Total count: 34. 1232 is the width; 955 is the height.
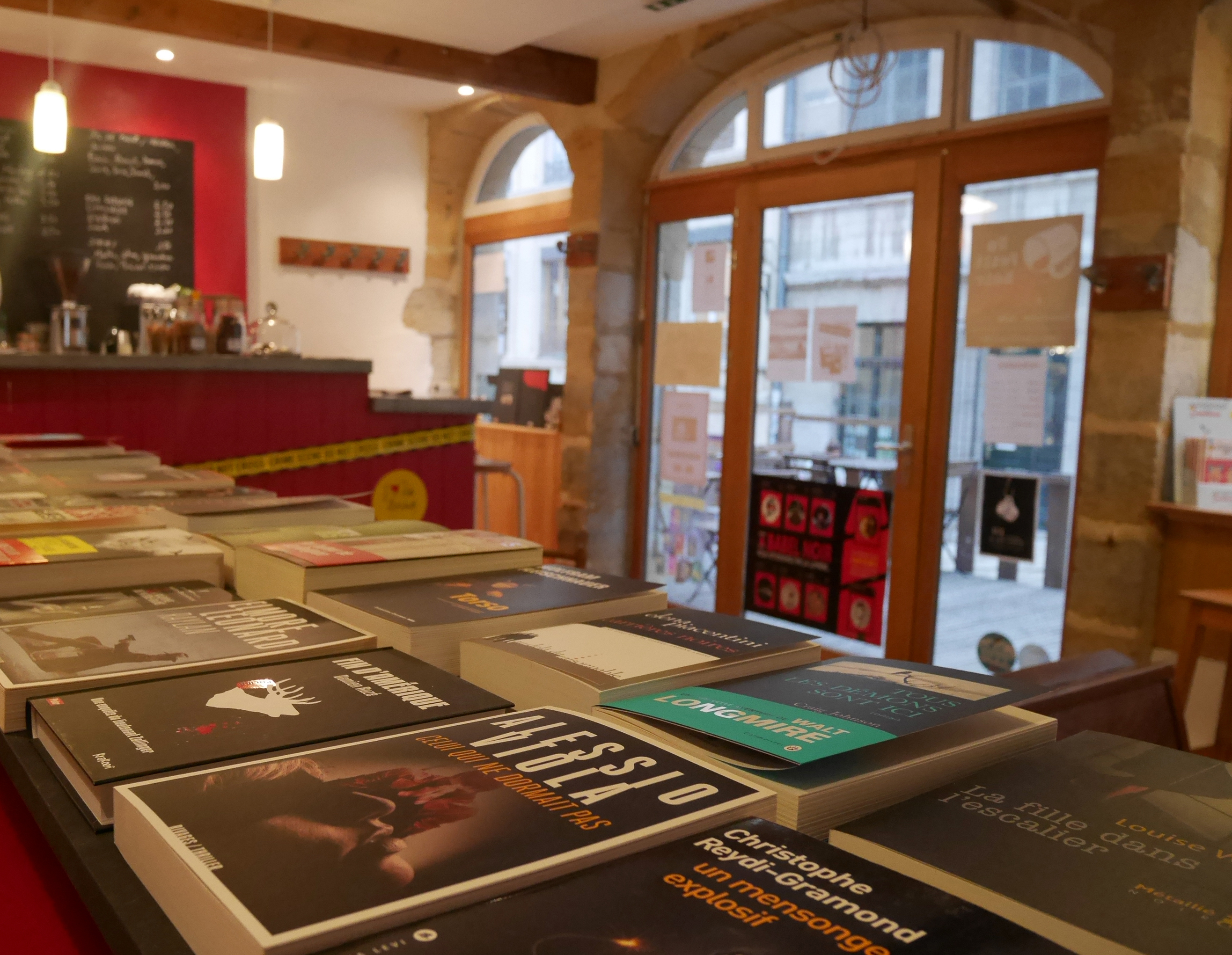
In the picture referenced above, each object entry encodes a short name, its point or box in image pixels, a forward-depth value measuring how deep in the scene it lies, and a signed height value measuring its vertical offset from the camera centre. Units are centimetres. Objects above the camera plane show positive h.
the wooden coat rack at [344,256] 582 +72
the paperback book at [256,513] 130 -20
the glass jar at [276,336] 413 +15
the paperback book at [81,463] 170 -18
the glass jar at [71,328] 386 +13
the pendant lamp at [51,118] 331 +81
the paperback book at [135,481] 153 -19
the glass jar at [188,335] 366 +12
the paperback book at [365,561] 100 -20
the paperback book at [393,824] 42 -22
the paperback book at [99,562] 100 -21
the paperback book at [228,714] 59 -23
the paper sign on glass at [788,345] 414 +20
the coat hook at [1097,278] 294 +38
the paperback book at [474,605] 85 -21
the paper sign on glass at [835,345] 394 +20
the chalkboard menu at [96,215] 504 +78
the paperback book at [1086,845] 43 -22
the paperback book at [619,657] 70 -21
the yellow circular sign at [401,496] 408 -50
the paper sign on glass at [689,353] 459 +17
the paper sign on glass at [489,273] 614 +67
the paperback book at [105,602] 91 -23
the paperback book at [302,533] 116 -20
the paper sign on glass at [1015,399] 334 +1
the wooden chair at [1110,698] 113 -37
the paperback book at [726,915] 40 -23
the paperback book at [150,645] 72 -23
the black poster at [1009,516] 338 -39
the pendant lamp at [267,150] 363 +81
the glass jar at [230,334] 373 +13
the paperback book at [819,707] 57 -20
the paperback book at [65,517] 117 -19
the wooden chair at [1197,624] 259 -56
